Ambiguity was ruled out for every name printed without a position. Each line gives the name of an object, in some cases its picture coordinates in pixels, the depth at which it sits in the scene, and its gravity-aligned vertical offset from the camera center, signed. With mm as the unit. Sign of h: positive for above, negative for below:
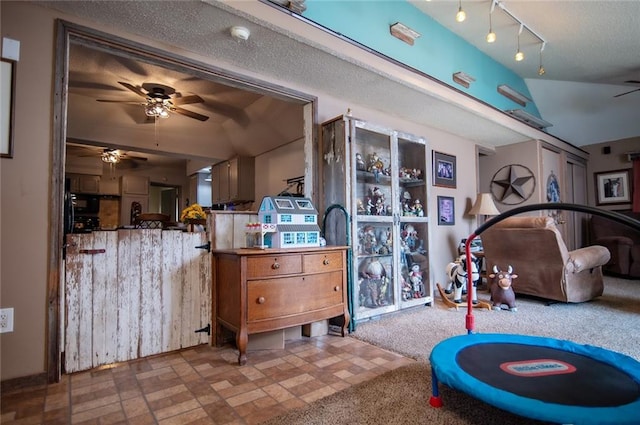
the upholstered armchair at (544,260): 3459 -441
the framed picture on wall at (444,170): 4598 +790
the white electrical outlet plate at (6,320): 1814 -531
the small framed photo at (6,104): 1852 +727
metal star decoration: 5551 +690
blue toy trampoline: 1136 -692
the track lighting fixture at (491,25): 3151 +2282
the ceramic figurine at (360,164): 3257 +625
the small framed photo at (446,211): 4609 +175
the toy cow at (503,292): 3469 -774
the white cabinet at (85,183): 7362 +1026
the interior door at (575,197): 6367 +524
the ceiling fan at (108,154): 6327 +1586
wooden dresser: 2242 -498
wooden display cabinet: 3043 +168
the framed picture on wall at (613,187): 6387 +711
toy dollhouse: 2518 +29
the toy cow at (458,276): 3740 -645
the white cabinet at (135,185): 7945 +1049
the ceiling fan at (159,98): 3592 +1513
